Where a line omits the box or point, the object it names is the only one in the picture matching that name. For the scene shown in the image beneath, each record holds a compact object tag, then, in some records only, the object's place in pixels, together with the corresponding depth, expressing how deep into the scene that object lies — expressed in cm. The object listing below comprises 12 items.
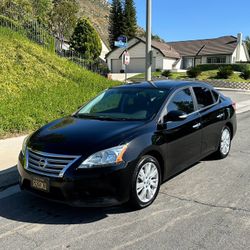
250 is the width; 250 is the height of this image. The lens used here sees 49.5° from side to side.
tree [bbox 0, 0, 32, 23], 1345
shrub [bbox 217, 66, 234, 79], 2391
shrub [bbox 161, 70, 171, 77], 2687
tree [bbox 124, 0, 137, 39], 4810
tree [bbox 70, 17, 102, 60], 3055
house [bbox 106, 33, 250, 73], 3471
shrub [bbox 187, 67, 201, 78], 2462
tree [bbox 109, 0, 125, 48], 4796
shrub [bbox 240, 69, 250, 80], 2454
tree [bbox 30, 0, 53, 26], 3822
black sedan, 299
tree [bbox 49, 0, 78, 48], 3177
